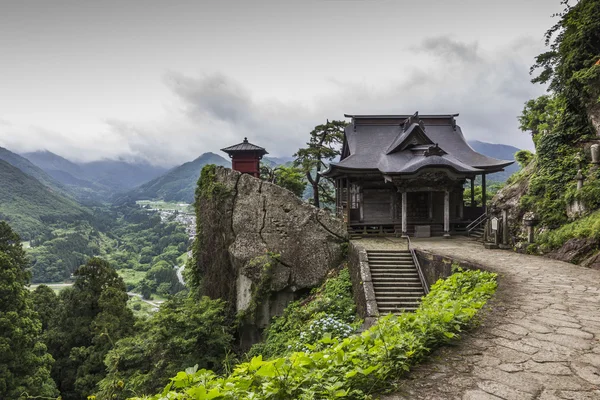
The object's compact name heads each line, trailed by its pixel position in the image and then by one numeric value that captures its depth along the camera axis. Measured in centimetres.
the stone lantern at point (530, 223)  1204
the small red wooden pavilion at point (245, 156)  2286
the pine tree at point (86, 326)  2098
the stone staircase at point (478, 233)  1689
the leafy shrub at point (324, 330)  864
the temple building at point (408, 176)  1686
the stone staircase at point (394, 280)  1034
